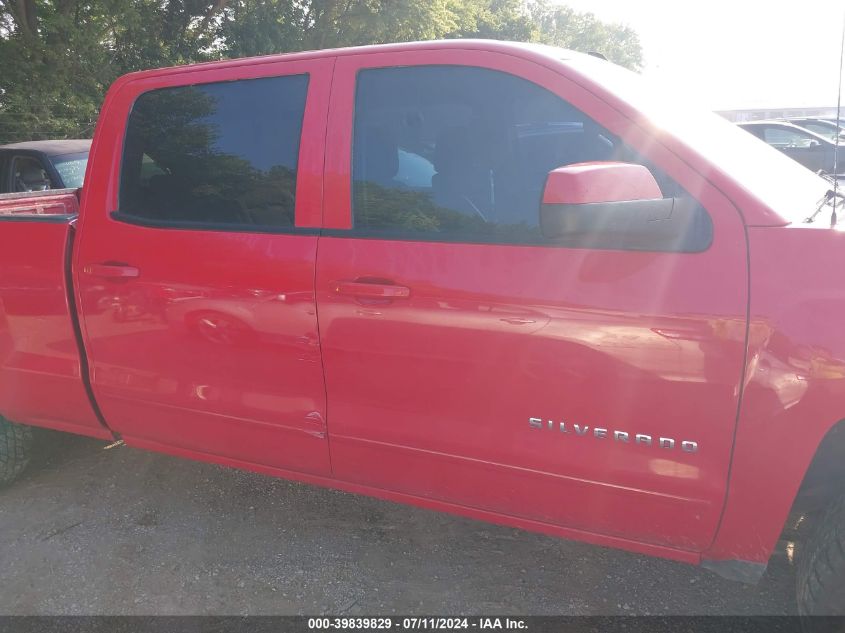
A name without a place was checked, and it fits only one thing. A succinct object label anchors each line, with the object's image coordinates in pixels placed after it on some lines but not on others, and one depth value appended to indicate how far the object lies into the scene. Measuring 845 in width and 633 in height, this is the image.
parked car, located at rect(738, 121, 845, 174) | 11.15
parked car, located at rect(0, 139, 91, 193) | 6.56
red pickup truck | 1.82
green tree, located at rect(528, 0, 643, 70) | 55.41
